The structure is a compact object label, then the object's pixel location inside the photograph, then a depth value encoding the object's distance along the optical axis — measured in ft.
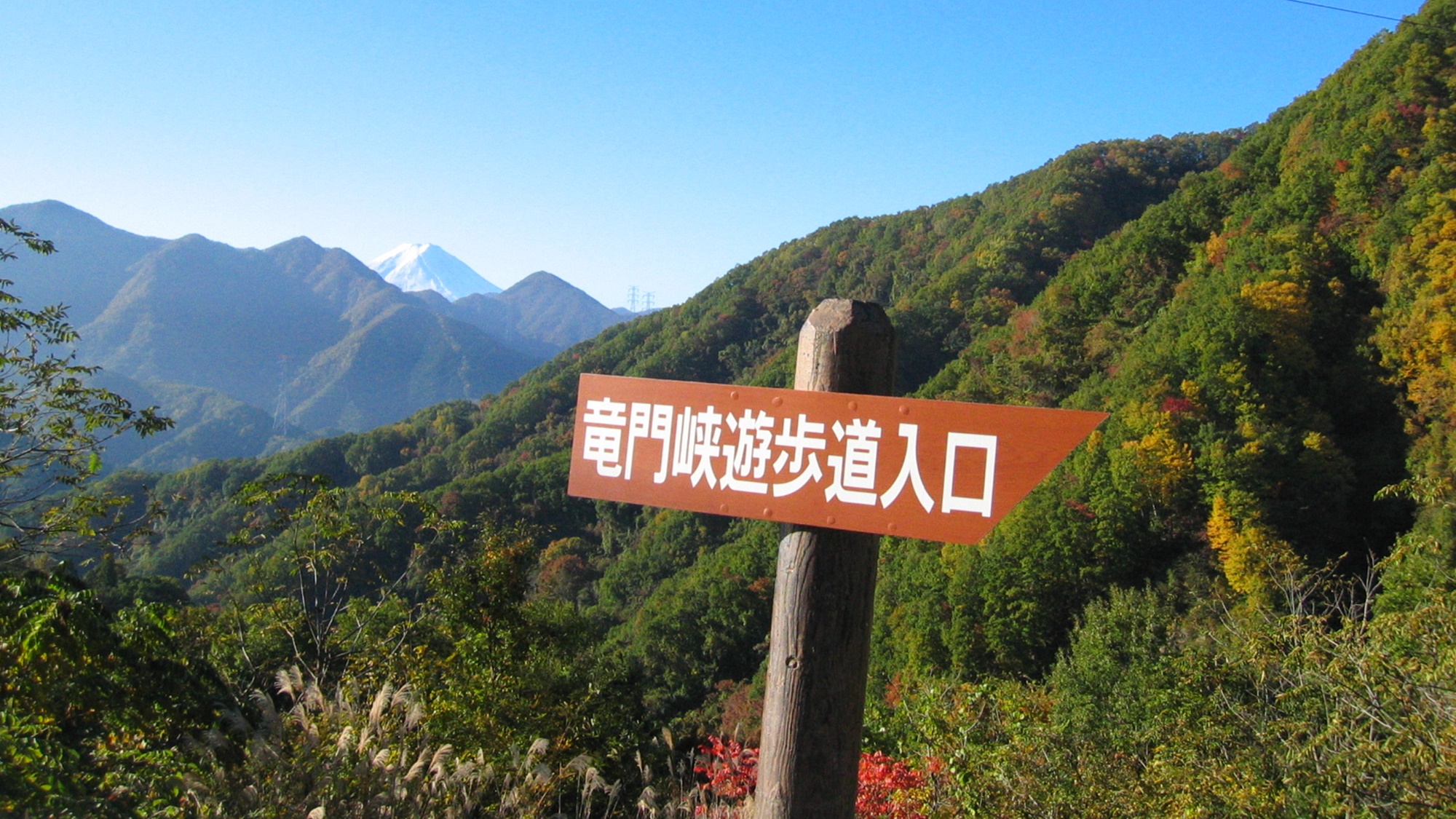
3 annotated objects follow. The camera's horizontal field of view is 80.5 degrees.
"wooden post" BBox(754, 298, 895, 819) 6.01
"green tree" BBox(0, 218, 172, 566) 18.37
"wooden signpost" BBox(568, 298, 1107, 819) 5.55
